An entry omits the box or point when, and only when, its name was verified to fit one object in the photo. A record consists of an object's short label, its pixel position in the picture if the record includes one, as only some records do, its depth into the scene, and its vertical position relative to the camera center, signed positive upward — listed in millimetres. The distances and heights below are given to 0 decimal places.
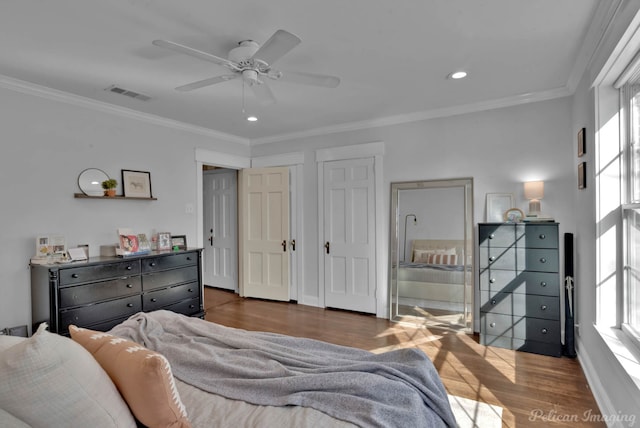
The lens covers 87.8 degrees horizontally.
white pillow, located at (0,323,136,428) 882 -491
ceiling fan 1967 +951
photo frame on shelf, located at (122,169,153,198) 3812 +327
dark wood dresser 2873 -765
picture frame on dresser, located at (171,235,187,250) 4184 -388
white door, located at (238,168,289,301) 5129 -355
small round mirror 3469 +331
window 2023 +54
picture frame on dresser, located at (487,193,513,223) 3626 +32
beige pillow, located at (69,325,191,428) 1118 -598
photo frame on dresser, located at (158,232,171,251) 4016 -363
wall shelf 3386 +162
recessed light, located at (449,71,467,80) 2946 +1202
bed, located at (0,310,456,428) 923 -762
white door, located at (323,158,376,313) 4488 -351
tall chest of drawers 3143 -772
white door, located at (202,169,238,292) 5867 -328
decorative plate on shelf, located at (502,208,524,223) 3473 -75
